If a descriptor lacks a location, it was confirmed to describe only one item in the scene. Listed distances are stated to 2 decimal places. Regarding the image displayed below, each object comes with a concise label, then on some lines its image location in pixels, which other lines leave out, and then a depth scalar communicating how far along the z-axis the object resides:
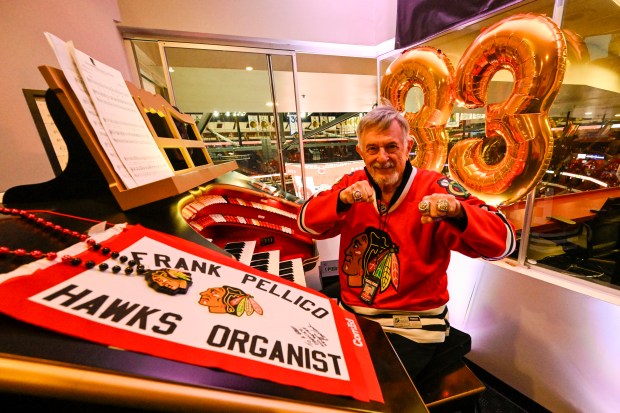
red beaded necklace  0.49
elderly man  1.13
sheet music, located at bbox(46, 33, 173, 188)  0.87
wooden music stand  0.81
